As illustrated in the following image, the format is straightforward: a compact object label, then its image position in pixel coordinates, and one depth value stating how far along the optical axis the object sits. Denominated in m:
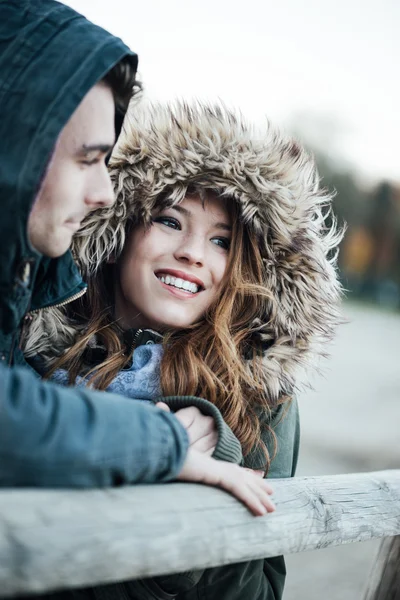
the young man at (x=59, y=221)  1.04
